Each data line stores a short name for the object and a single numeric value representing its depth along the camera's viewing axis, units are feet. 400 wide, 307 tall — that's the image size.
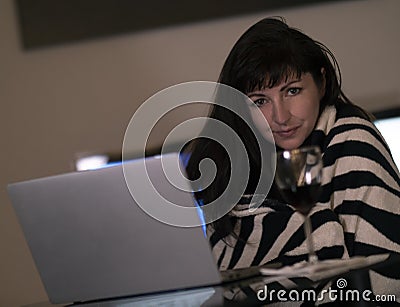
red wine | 7.24
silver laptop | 7.32
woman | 8.54
